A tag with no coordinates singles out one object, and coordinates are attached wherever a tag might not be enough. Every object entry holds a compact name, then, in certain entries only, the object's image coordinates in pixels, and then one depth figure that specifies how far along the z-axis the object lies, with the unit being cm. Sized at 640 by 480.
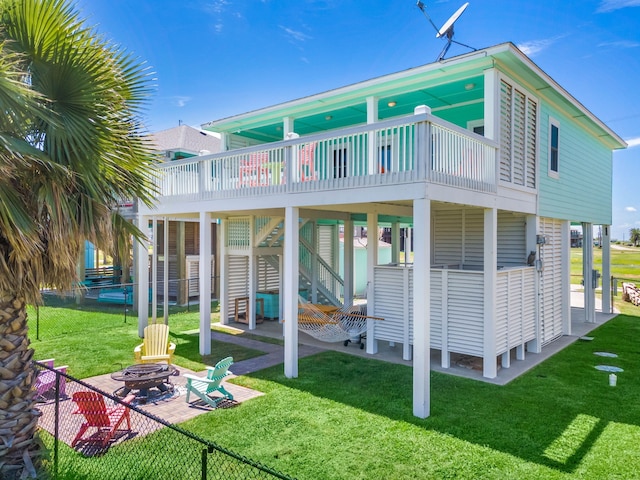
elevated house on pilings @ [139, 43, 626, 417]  665
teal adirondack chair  632
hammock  880
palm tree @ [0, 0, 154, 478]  418
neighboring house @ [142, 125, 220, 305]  1636
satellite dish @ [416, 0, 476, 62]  892
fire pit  626
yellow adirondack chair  789
